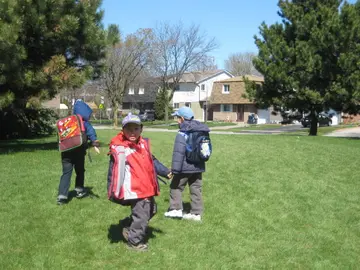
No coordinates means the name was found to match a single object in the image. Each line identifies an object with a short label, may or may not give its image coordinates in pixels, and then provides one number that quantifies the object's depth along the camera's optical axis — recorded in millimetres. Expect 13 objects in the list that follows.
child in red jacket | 4863
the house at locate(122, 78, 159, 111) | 65562
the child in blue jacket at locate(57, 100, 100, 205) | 6582
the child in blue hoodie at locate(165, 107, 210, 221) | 5844
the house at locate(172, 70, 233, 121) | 60688
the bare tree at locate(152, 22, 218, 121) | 48719
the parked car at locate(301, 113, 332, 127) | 28581
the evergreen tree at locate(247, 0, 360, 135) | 23500
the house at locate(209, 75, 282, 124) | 54750
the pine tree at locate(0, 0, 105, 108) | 11781
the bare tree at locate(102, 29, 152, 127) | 45312
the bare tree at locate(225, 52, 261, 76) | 85062
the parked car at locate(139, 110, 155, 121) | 59659
